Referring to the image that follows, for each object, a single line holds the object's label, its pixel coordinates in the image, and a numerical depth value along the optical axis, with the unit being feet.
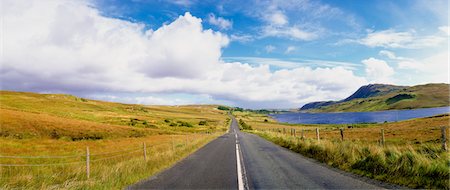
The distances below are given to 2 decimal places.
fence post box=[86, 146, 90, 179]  40.98
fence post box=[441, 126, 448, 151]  43.34
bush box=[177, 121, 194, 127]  348.34
